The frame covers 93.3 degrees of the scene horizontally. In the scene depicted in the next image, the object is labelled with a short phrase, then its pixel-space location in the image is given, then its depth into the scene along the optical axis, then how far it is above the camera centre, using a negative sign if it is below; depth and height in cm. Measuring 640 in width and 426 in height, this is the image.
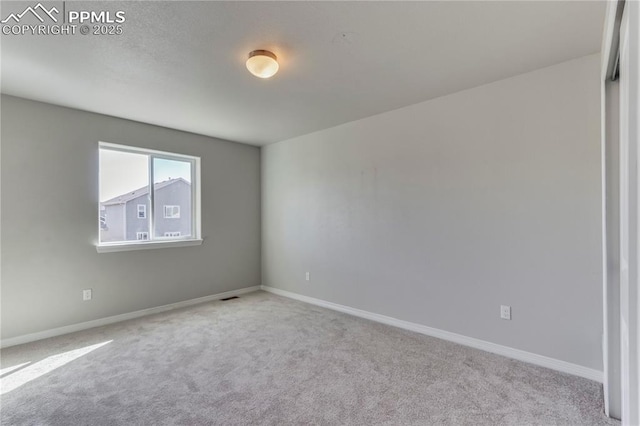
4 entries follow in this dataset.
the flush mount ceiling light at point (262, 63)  213 +107
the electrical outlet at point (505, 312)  262 -90
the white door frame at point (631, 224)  93 -6
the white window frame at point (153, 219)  357 -7
